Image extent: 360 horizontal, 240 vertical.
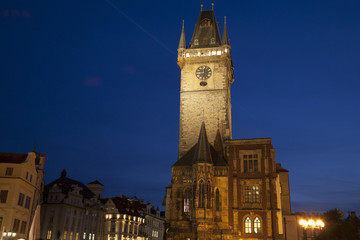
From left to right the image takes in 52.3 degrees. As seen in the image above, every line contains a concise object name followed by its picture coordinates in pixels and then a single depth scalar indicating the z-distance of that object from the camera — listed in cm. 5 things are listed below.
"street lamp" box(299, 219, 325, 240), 3450
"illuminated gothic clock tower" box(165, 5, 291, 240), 4772
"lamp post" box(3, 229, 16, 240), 3837
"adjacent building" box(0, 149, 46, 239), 4126
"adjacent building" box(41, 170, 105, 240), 6638
